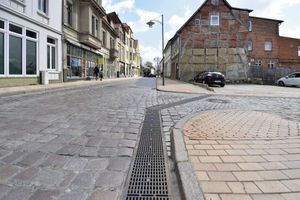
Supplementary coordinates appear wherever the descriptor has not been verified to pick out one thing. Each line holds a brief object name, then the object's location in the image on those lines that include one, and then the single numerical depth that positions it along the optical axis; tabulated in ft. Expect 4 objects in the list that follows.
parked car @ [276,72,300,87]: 70.85
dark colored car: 59.28
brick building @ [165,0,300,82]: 83.58
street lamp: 57.38
